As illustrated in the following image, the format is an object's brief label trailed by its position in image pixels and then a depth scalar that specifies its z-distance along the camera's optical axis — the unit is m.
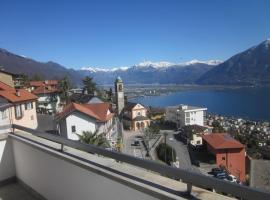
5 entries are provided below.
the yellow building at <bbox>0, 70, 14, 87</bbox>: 19.86
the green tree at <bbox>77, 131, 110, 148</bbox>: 13.36
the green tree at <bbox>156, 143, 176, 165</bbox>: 22.32
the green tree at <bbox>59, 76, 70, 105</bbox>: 36.43
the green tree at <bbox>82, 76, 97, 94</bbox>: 42.94
